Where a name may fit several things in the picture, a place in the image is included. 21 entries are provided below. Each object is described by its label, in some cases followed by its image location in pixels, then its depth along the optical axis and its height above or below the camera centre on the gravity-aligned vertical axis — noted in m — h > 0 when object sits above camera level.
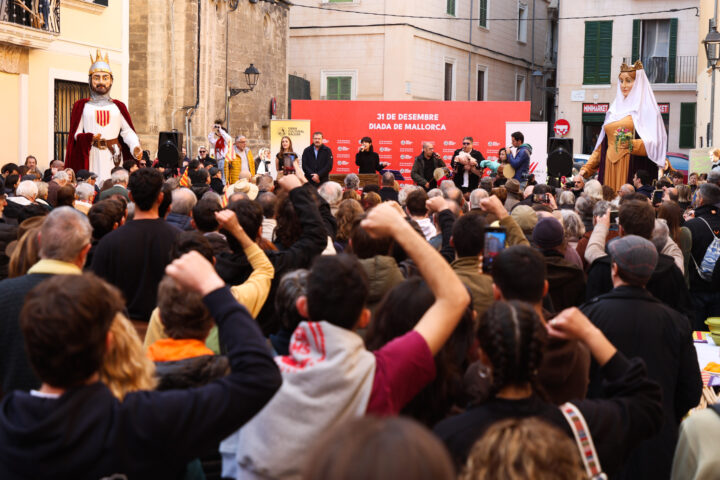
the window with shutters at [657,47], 33.50 +4.13
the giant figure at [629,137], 13.45 +0.34
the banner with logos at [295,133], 20.44 +0.41
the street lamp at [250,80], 25.33 +1.98
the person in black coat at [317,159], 15.04 -0.11
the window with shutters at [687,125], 33.28 +1.31
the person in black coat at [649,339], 4.10 -0.79
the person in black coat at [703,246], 7.63 -0.71
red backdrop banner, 22.59 +0.73
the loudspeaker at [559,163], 14.80 -0.07
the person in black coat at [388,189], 11.24 -0.43
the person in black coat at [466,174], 14.54 -0.28
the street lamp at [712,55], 18.56 +2.37
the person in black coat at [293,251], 4.91 -0.52
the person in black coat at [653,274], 5.48 -0.67
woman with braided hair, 2.66 -0.70
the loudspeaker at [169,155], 15.59 -0.11
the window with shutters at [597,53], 34.19 +3.90
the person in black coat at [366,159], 17.17 -0.10
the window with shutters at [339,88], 33.44 +2.33
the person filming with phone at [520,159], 14.06 -0.03
